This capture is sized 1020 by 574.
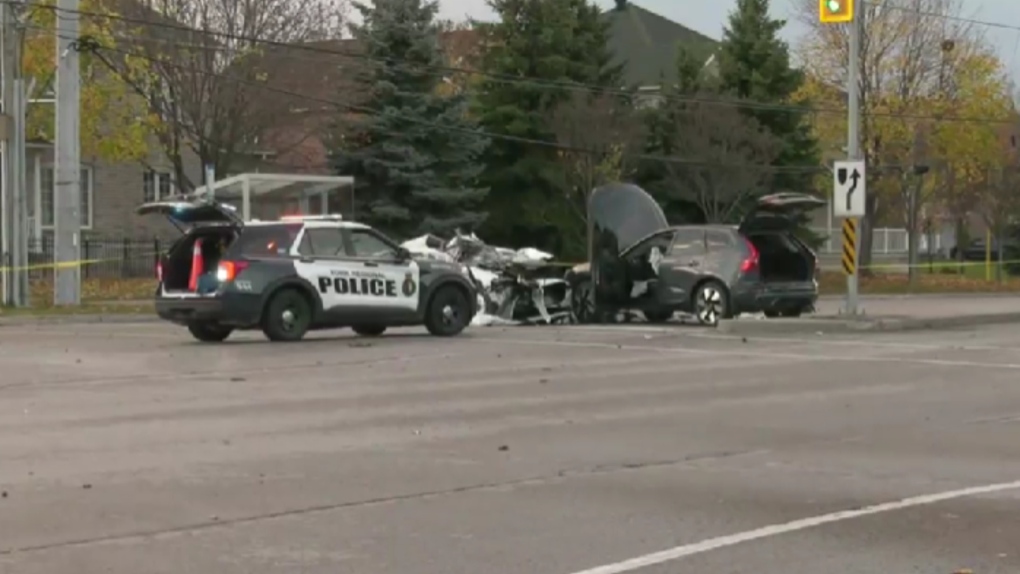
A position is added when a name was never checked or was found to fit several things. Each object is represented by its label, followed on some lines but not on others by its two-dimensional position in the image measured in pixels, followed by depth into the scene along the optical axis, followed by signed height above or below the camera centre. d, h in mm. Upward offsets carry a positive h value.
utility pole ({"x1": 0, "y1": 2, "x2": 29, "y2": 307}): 32531 +1346
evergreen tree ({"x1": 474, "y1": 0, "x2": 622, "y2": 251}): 47281 +4582
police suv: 20406 -304
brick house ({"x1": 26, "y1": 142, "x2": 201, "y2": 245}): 50344 +2007
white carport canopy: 33625 +1448
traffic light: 23047 +3531
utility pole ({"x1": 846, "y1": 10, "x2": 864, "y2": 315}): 25031 +2180
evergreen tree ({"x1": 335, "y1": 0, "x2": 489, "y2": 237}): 42531 +3276
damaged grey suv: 24688 -161
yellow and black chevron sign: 25234 +164
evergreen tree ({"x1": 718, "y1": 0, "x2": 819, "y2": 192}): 51469 +5759
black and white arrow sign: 25047 +1050
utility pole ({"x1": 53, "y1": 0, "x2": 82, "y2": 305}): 32188 +1551
